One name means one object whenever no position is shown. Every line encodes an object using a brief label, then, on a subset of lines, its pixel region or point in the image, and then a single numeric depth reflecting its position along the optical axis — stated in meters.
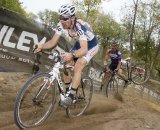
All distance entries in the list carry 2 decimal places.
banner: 5.58
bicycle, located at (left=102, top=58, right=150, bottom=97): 8.25
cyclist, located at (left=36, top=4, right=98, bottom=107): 3.17
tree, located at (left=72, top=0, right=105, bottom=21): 19.18
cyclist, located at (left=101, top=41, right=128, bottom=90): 6.94
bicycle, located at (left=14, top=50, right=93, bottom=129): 2.91
